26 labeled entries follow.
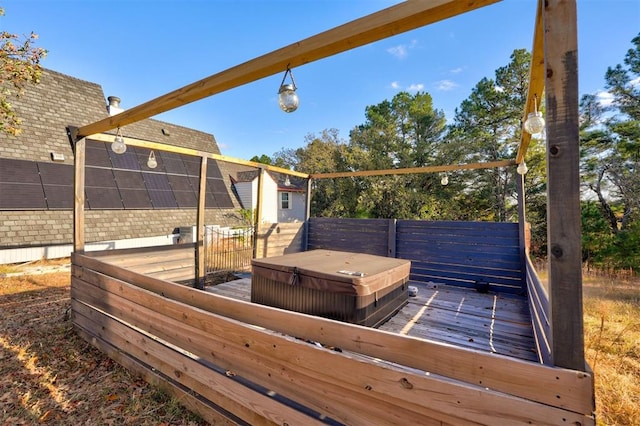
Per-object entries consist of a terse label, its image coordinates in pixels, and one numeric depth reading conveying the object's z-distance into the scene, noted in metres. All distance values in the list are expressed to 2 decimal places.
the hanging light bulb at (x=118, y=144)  3.36
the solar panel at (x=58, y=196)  7.55
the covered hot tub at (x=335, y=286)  2.70
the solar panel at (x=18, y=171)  7.17
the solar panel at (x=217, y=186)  11.73
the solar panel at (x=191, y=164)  11.39
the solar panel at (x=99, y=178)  8.29
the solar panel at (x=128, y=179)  9.01
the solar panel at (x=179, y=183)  10.45
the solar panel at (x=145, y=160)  9.95
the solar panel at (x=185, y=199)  10.18
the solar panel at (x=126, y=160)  9.25
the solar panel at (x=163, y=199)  9.52
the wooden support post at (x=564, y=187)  1.07
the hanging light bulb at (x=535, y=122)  2.62
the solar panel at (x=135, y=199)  8.86
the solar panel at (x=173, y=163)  10.83
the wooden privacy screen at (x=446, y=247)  4.69
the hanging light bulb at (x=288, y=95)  2.13
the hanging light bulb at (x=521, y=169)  4.43
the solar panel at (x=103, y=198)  8.09
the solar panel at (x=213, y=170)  12.26
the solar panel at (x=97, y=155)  8.62
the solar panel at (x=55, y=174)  7.77
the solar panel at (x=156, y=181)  9.75
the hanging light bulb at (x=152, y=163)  5.96
